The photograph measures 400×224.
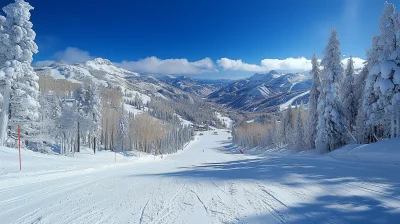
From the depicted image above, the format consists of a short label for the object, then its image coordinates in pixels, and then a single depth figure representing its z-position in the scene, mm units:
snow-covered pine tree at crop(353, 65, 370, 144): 27491
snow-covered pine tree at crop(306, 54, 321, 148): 34125
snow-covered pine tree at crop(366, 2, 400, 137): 19578
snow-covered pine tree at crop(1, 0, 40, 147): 21703
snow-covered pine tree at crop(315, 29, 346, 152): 27344
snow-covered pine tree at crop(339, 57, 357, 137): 33125
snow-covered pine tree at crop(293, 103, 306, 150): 41156
